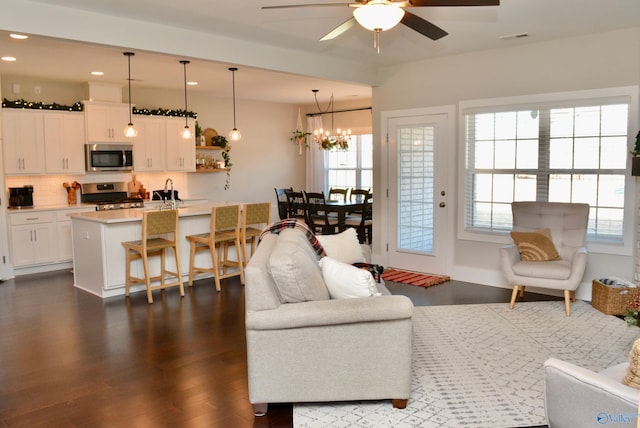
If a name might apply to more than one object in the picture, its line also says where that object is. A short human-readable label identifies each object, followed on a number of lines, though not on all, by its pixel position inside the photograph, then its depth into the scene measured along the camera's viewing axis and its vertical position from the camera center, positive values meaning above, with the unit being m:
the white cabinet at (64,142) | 7.32 +0.51
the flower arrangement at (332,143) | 9.36 +0.61
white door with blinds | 6.46 -0.20
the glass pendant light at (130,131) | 6.63 +0.60
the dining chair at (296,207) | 8.23 -0.51
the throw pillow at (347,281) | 3.04 -0.64
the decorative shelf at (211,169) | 9.14 +0.14
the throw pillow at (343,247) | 4.12 -0.59
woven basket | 4.79 -1.18
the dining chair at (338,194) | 9.93 -0.36
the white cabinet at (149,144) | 8.20 +0.54
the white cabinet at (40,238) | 6.89 -0.84
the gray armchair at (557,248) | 4.75 -0.75
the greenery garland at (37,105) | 6.93 +1.02
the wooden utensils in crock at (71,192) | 7.75 -0.22
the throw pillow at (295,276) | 2.89 -0.57
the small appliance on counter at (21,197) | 7.08 -0.26
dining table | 7.81 -0.51
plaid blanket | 3.76 -0.41
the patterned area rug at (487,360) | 2.91 -1.36
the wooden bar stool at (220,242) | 6.07 -0.80
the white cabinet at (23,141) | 6.93 +0.51
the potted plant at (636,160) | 4.74 +0.13
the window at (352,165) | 10.47 +0.22
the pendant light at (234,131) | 6.82 +0.65
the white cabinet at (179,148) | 8.62 +0.50
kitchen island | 5.63 -0.79
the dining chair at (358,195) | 9.07 -0.37
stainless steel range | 7.82 -0.31
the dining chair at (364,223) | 8.05 -0.77
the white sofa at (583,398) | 1.70 -0.78
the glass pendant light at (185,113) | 6.47 +1.09
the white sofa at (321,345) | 2.85 -0.95
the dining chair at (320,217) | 8.01 -0.66
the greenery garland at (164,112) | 8.16 +1.08
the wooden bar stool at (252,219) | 6.51 -0.56
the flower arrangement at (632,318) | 3.21 -0.93
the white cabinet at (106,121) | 7.67 +0.86
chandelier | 9.38 +0.73
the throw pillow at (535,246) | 5.04 -0.72
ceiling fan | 2.92 +0.96
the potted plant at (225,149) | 9.38 +0.52
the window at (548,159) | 5.20 +0.17
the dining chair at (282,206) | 8.65 -0.52
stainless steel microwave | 7.76 +0.31
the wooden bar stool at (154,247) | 5.47 -0.76
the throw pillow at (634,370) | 1.82 -0.71
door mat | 6.18 -1.29
